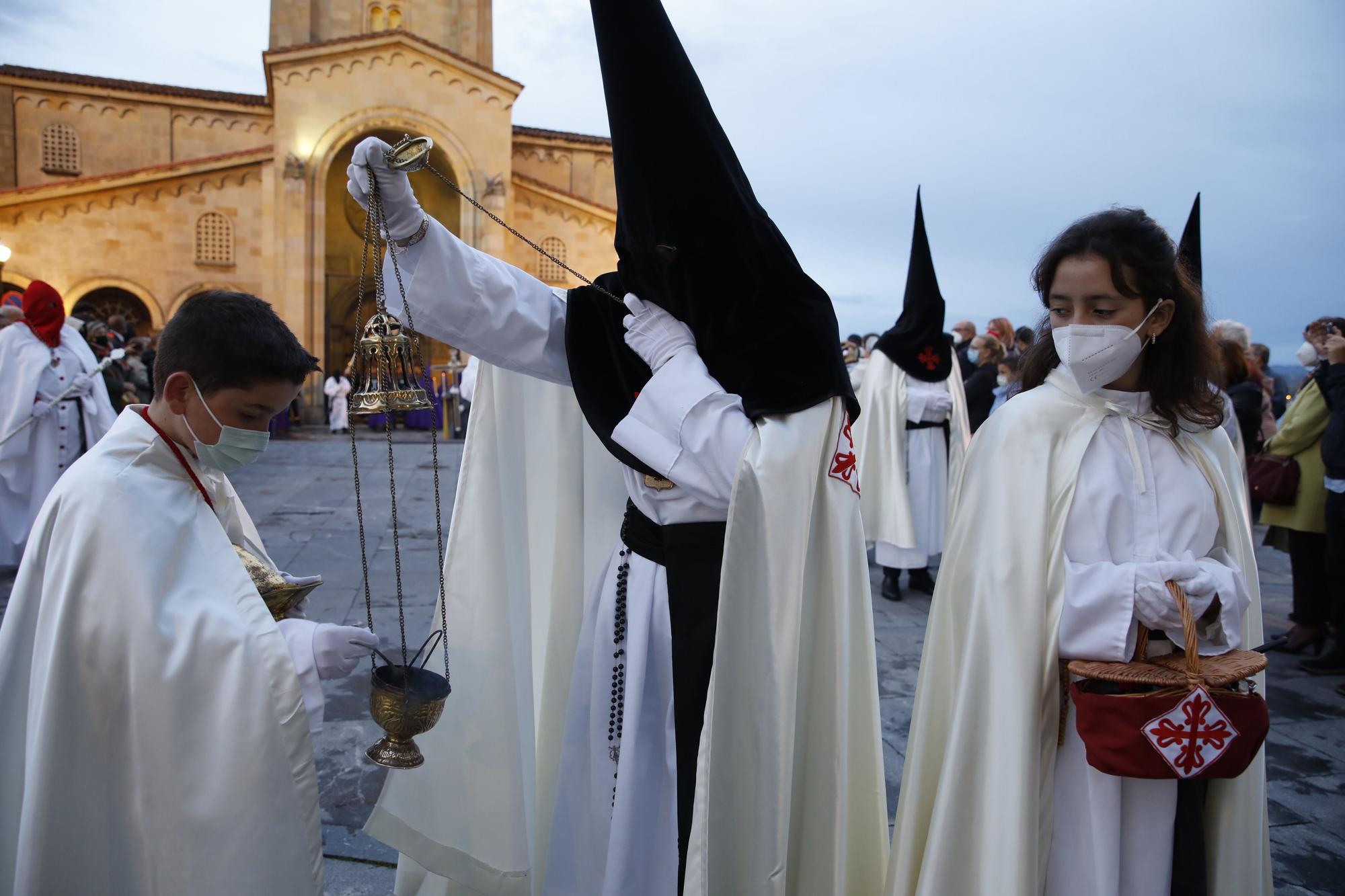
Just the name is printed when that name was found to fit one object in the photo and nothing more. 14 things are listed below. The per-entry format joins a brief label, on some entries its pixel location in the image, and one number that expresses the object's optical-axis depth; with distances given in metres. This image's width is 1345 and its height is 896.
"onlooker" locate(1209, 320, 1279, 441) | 5.47
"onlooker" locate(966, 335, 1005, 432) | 8.34
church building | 20.33
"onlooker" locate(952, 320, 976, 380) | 9.24
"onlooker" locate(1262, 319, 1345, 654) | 5.45
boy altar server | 1.60
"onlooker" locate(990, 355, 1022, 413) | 7.51
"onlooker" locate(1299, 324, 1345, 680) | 5.03
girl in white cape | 1.87
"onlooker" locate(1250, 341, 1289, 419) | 8.98
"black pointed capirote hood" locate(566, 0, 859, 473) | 1.85
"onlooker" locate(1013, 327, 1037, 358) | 8.24
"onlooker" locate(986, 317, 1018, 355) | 8.56
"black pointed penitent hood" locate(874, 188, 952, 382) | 6.58
